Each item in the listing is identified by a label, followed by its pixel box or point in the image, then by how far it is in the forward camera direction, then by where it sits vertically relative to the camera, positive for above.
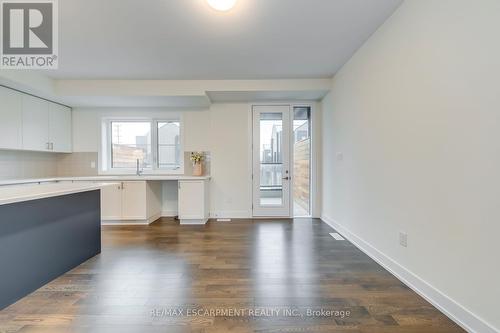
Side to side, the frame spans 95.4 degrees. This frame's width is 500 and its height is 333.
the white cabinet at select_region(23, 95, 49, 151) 3.68 +0.73
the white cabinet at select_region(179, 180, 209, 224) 4.19 -0.64
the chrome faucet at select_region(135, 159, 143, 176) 4.74 -0.14
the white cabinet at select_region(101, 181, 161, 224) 4.18 -0.66
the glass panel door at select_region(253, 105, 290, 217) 4.65 +0.10
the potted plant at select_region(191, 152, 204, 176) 4.63 +0.00
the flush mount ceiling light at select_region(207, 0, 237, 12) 2.04 +1.47
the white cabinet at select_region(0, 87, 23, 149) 3.35 +0.72
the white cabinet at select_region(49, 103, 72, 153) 4.23 +0.74
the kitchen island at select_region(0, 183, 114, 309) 1.80 -0.65
